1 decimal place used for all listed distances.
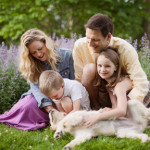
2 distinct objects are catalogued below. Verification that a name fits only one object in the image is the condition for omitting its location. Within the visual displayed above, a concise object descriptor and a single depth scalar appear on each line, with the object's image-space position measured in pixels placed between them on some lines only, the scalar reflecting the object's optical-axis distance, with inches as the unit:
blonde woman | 140.0
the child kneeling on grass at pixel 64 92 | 122.1
